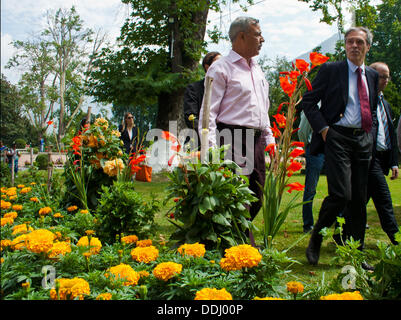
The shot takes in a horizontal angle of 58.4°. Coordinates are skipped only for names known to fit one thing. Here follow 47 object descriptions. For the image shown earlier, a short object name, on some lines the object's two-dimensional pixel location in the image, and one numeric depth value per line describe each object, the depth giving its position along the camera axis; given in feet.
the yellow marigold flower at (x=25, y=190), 11.86
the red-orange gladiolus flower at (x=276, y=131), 7.58
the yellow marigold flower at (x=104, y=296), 4.10
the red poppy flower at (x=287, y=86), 7.37
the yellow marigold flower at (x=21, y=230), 6.28
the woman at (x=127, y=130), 23.49
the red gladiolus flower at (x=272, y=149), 7.65
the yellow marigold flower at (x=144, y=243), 6.50
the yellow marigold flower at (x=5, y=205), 9.61
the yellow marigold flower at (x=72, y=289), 4.14
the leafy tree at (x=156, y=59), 38.42
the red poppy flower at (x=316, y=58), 7.35
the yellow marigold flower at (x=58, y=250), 5.37
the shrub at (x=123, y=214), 9.23
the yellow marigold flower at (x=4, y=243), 5.97
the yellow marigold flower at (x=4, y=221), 7.58
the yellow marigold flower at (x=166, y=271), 4.60
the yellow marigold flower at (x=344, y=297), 3.46
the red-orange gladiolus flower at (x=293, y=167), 7.11
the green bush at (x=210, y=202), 6.55
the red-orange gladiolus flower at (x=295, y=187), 7.20
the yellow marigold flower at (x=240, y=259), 4.35
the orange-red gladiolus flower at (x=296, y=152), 7.15
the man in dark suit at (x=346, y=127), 9.37
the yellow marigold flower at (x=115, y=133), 13.76
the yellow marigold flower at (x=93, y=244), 5.75
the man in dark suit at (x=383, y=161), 10.61
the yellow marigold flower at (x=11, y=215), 8.30
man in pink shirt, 8.40
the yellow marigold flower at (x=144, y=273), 5.03
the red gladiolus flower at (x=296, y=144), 7.25
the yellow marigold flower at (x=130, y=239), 6.78
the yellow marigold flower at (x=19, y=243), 5.65
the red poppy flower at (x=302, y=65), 7.26
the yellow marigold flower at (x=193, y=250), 5.22
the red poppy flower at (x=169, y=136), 6.51
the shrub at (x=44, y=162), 63.29
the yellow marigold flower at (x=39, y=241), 5.12
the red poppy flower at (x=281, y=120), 7.76
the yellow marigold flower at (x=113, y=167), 11.89
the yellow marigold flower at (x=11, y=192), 11.45
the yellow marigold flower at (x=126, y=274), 4.71
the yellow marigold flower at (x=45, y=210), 9.08
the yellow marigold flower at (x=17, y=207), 9.84
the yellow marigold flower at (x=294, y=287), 4.23
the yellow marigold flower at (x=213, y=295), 3.64
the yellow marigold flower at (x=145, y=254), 5.43
